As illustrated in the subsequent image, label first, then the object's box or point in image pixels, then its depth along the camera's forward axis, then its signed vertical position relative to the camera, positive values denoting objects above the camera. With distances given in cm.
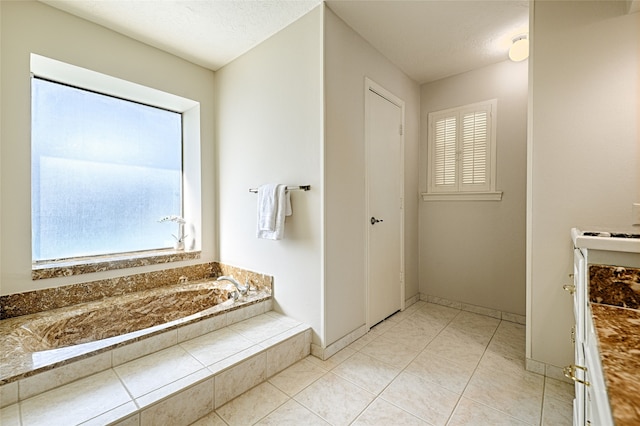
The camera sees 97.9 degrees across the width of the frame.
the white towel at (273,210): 217 +0
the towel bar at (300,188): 208 +17
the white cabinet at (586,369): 51 -38
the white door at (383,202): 245 +7
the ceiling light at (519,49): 215 +127
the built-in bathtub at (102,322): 144 -76
